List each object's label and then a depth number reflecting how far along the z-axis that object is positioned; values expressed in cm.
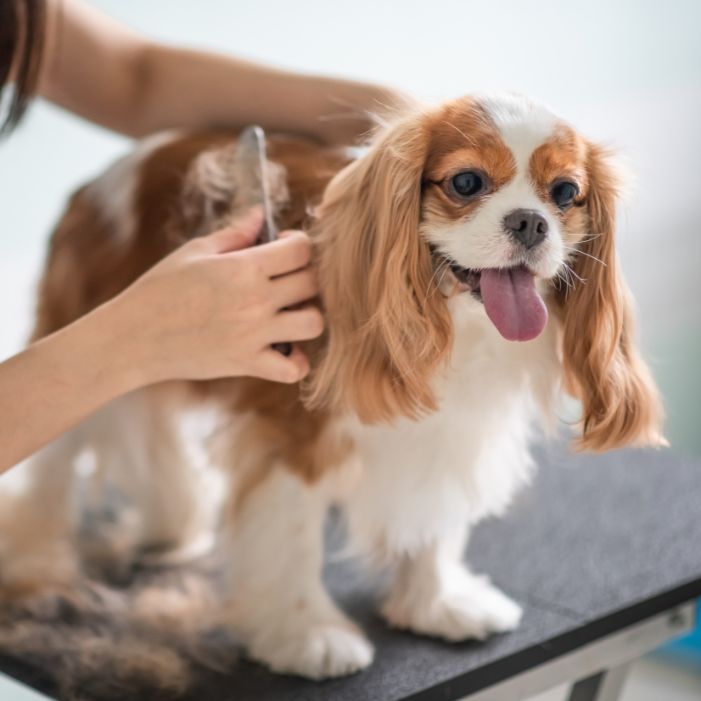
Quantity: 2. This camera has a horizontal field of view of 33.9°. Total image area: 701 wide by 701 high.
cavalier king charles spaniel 103
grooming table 123
